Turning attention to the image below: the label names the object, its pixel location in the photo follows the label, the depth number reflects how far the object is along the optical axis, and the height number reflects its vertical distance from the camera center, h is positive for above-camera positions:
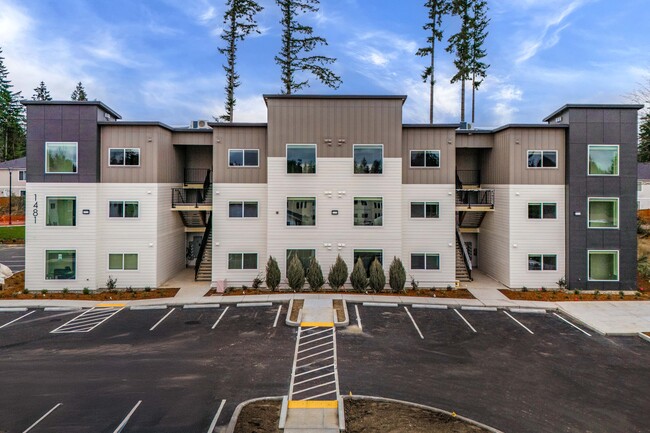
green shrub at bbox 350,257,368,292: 20.19 -3.04
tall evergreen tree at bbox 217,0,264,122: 30.09 +15.09
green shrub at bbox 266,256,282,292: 20.20 -2.91
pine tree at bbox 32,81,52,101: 68.06 +22.82
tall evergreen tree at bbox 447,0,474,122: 30.50 +14.19
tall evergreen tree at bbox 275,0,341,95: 30.48 +13.55
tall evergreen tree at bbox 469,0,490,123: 30.86 +14.67
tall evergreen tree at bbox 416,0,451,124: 30.20 +15.05
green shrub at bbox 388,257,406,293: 20.11 -2.92
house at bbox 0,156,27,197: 54.62 +6.09
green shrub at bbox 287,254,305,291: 20.03 -2.92
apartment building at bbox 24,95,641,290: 20.47 +1.46
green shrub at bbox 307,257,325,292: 20.25 -3.00
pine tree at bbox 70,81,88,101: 69.66 +23.17
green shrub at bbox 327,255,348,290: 20.27 -2.90
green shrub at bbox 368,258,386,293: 20.06 -3.02
